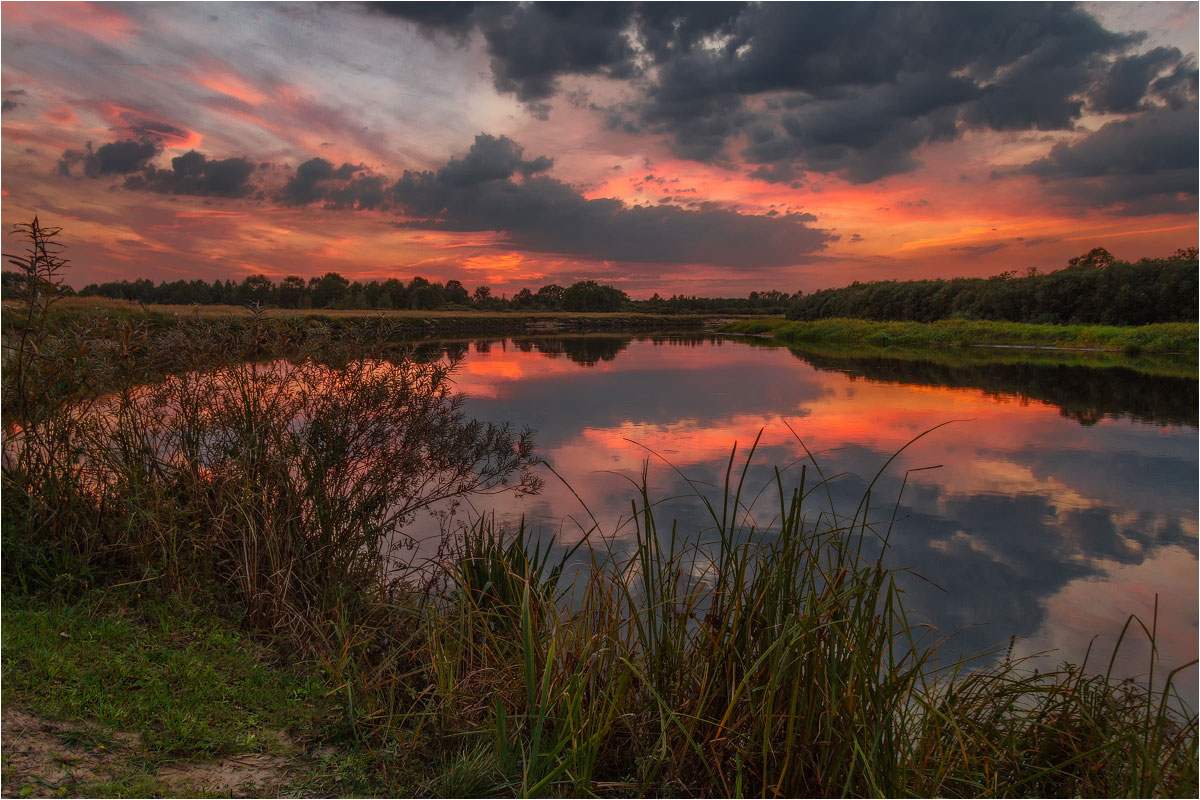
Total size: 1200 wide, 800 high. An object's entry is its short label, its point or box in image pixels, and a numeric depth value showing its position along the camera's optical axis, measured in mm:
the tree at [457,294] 64250
